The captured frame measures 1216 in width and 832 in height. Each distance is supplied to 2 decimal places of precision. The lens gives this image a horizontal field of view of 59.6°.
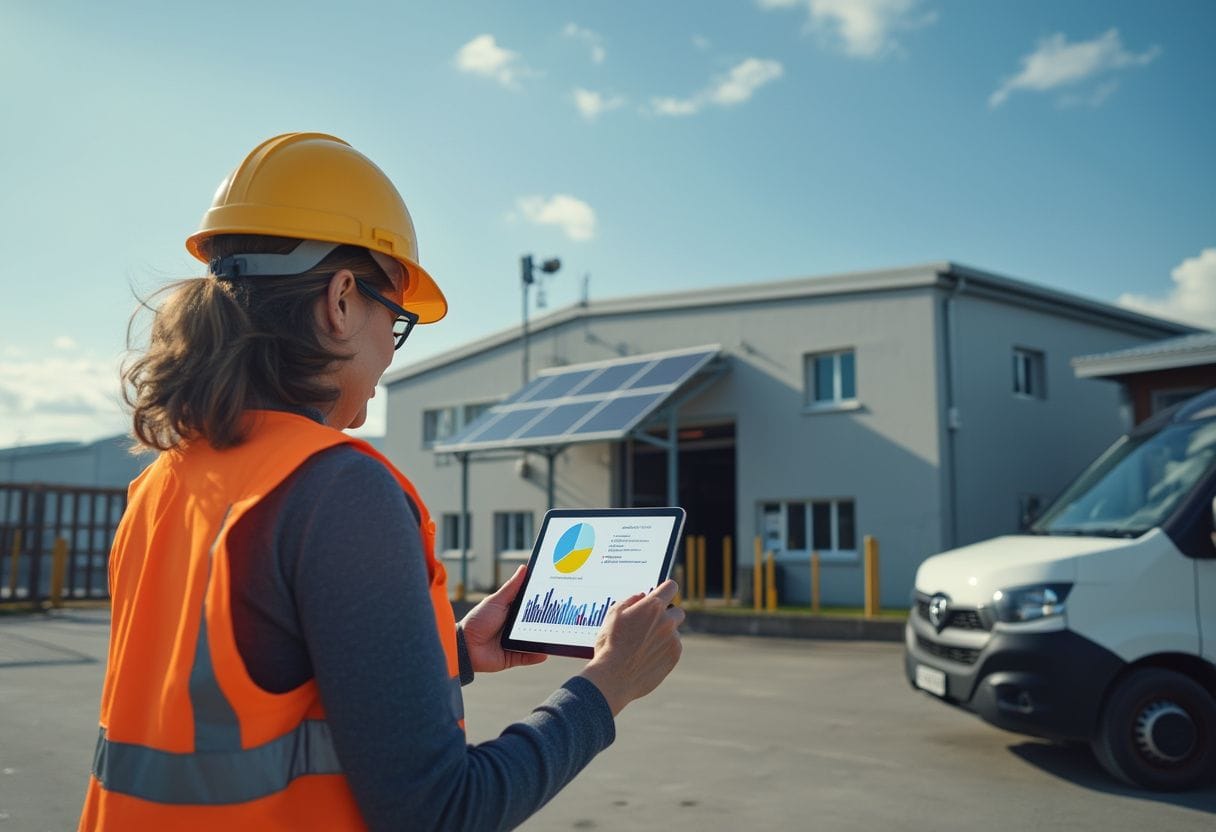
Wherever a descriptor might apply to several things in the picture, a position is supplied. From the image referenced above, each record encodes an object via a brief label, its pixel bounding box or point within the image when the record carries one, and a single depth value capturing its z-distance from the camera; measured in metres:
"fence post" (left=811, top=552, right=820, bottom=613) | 16.17
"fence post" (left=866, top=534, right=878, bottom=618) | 15.49
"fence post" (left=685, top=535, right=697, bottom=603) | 19.85
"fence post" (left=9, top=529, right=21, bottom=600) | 20.28
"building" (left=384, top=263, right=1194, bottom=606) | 19.58
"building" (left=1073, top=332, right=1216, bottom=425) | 15.10
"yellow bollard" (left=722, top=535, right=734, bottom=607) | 18.92
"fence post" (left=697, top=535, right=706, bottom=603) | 19.48
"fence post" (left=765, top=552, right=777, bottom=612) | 17.61
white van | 5.96
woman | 1.33
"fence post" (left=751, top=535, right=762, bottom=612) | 17.42
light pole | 26.66
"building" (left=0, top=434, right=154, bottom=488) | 46.31
